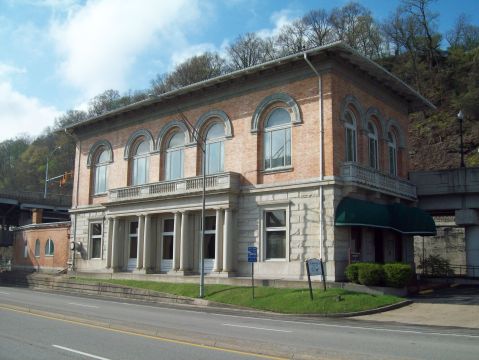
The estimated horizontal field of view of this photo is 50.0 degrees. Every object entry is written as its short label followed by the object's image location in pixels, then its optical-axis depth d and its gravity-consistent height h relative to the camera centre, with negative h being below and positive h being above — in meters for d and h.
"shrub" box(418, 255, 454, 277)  35.03 -1.12
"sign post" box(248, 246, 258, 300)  24.42 -0.25
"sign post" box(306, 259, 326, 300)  22.54 -0.78
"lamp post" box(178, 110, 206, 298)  25.92 -0.52
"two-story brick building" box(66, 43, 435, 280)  27.31 +4.42
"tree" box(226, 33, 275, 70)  74.19 +28.62
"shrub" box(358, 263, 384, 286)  24.03 -1.14
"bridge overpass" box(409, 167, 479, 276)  31.81 +3.41
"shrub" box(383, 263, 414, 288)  24.06 -1.11
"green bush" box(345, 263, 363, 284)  24.84 -1.08
